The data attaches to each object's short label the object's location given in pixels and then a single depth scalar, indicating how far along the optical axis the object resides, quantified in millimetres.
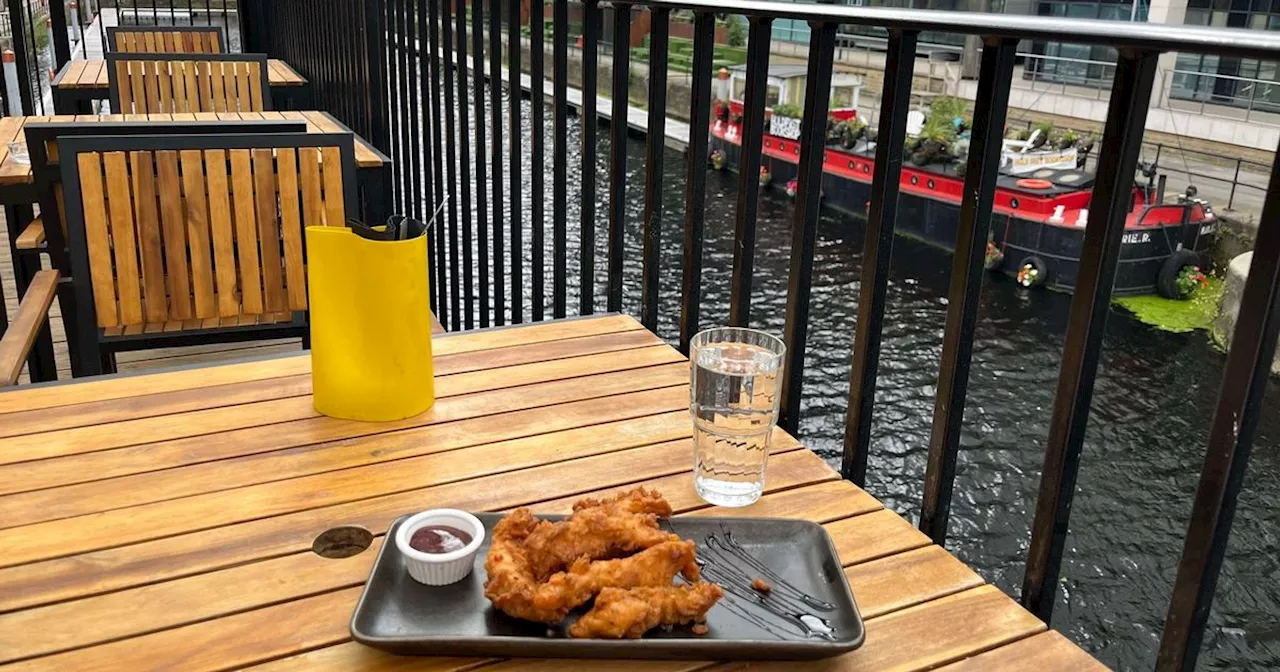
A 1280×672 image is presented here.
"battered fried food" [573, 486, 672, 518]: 1025
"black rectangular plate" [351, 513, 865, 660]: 898
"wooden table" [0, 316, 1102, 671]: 951
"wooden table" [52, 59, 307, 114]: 4848
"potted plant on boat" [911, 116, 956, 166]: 17844
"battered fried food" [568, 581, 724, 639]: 896
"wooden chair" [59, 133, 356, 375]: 2203
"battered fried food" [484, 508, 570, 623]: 911
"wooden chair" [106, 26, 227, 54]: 5695
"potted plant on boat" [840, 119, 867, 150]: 18328
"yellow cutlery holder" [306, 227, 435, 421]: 1359
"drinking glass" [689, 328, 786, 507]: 1210
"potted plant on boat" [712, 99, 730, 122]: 21266
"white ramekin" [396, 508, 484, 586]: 970
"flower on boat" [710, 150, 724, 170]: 20844
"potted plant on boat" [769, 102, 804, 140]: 19422
